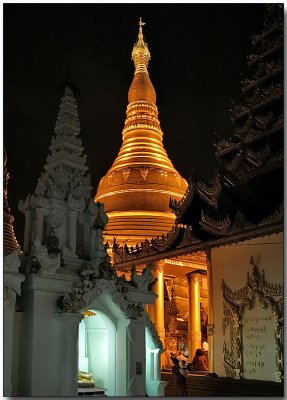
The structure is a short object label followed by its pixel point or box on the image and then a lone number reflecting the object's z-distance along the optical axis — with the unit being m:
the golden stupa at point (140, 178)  15.62
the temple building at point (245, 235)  9.71
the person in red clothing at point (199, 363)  11.70
